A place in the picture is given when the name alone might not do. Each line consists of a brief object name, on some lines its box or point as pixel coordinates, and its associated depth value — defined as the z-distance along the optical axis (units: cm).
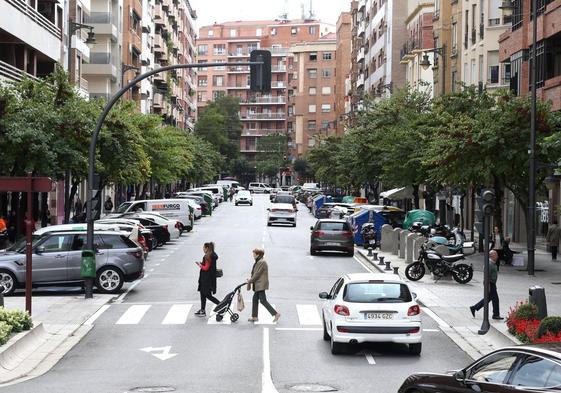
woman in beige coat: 2294
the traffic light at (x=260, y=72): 2563
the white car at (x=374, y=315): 1878
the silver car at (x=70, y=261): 2780
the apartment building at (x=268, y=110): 19338
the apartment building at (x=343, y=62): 14459
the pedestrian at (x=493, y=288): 2362
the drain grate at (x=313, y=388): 1556
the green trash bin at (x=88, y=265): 2661
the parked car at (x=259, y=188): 15300
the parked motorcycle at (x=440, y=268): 3266
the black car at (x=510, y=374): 1015
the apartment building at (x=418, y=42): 7856
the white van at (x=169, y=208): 5541
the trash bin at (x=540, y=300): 2084
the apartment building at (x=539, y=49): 4125
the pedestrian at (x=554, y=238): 4122
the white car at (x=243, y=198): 10250
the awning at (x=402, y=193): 6191
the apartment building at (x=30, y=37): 4425
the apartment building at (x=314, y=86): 17200
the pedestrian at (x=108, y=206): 6424
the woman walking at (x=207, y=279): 2406
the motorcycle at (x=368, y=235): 4772
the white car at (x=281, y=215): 6694
